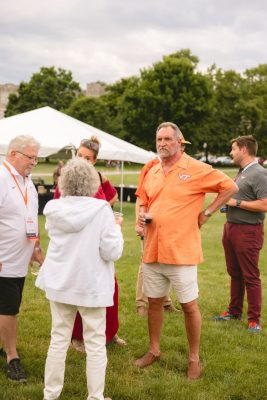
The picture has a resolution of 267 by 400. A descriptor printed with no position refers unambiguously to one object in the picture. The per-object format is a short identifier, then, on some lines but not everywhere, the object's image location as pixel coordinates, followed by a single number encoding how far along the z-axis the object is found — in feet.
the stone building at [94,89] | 315.21
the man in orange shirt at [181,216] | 13.21
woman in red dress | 14.87
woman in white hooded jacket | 10.44
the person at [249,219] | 16.93
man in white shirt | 12.44
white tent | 48.32
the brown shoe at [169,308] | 19.84
